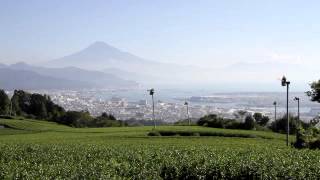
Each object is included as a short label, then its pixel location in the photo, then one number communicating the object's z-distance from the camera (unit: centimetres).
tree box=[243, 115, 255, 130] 7081
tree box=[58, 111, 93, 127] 9998
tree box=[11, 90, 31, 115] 12514
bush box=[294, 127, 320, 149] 3306
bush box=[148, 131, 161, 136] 4884
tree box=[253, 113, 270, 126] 9388
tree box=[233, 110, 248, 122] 9882
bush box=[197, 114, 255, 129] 6869
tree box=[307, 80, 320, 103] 5009
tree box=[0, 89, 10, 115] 11969
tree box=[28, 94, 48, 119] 12009
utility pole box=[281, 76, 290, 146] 3834
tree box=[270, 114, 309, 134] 7778
